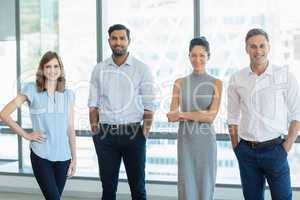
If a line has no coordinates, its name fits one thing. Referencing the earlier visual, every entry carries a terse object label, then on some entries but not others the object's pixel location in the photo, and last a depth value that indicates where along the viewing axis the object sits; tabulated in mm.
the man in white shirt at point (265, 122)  2902
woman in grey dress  3260
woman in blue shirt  3023
